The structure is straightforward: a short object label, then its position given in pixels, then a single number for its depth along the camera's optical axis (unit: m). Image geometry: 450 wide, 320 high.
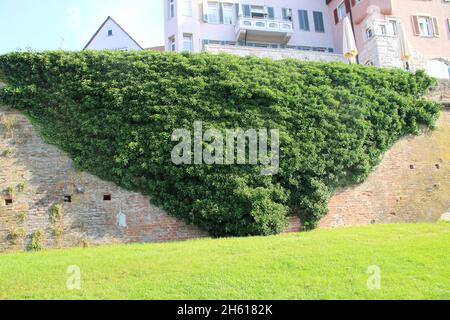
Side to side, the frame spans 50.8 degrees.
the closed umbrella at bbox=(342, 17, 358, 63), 20.81
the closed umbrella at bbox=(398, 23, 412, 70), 21.06
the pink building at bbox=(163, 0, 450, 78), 25.02
